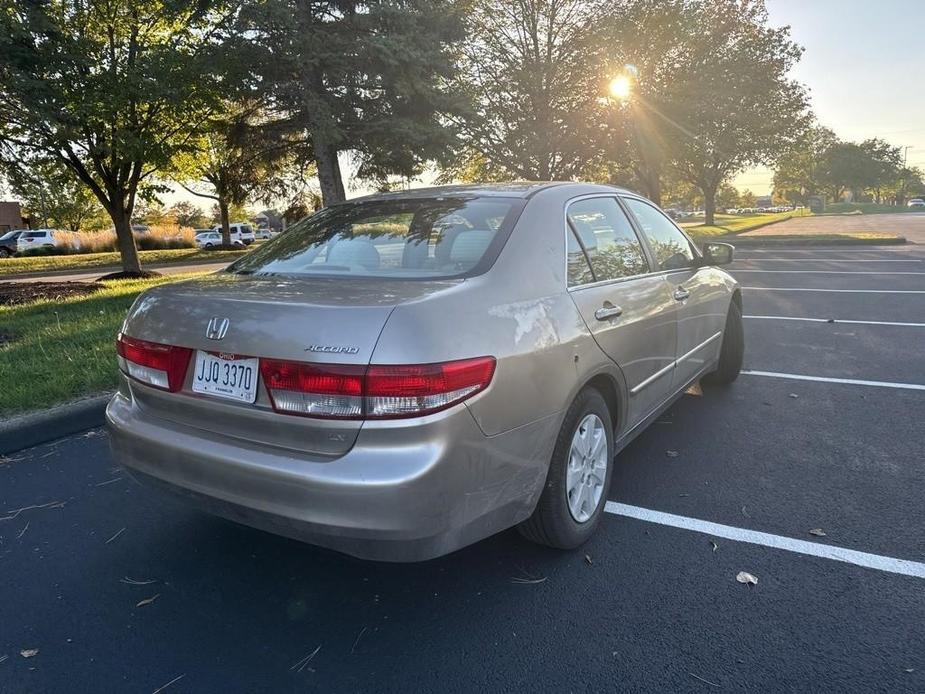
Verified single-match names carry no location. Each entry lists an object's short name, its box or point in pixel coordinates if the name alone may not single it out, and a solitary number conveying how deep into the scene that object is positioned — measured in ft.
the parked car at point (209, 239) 140.70
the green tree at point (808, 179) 244.05
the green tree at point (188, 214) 236.10
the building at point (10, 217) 194.49
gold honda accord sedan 6.74
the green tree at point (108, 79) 33.78
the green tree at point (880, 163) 258.98
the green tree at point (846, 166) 258.98
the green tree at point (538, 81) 66.03
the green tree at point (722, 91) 69.77
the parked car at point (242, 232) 149.09
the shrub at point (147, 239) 118.52
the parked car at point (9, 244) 122.56
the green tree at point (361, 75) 36.09
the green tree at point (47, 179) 45.88
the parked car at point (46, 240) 117.50
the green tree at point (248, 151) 45.44
